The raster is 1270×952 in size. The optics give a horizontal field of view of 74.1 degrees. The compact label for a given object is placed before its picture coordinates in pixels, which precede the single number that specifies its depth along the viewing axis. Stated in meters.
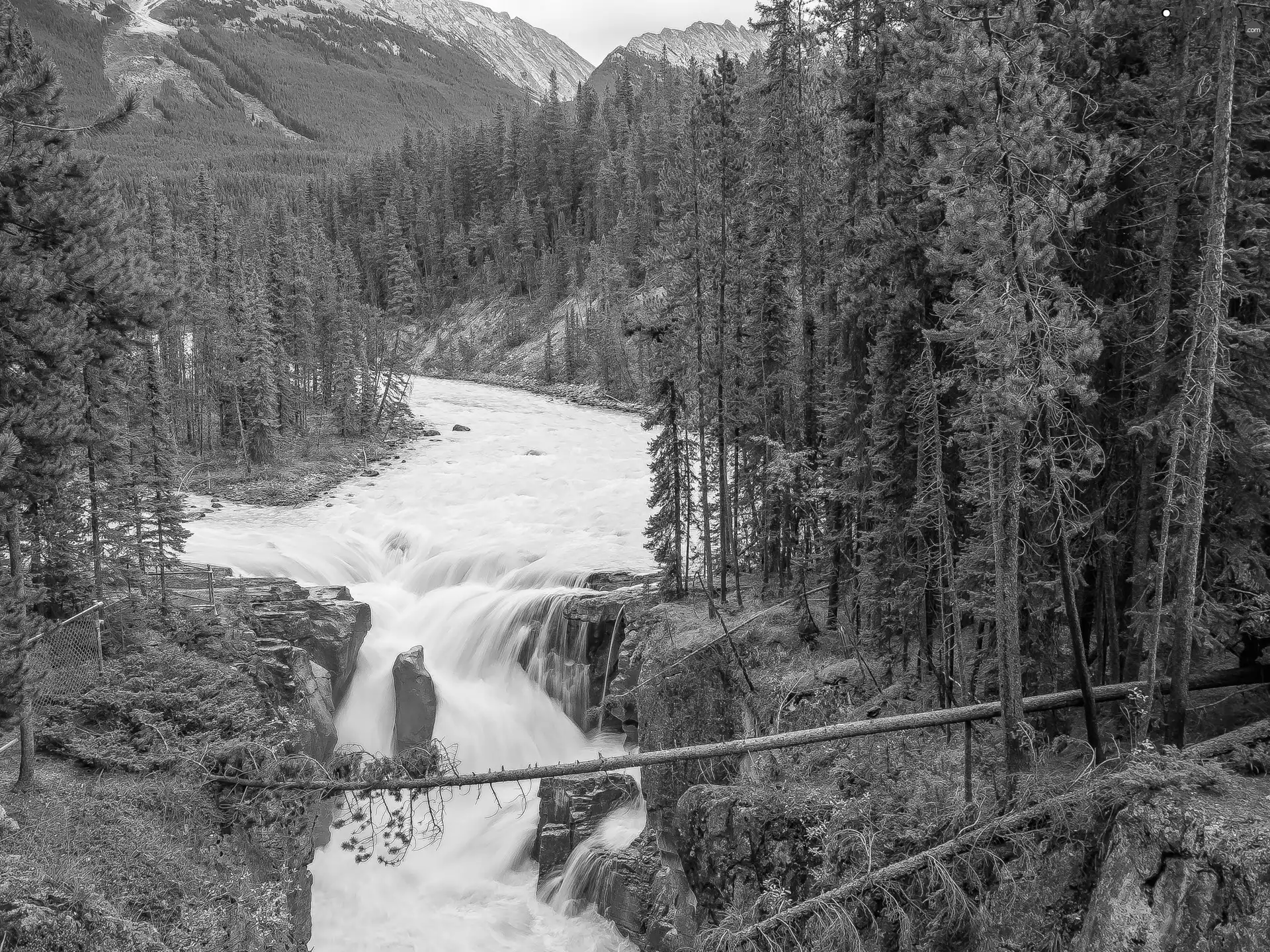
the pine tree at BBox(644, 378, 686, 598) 26.12
